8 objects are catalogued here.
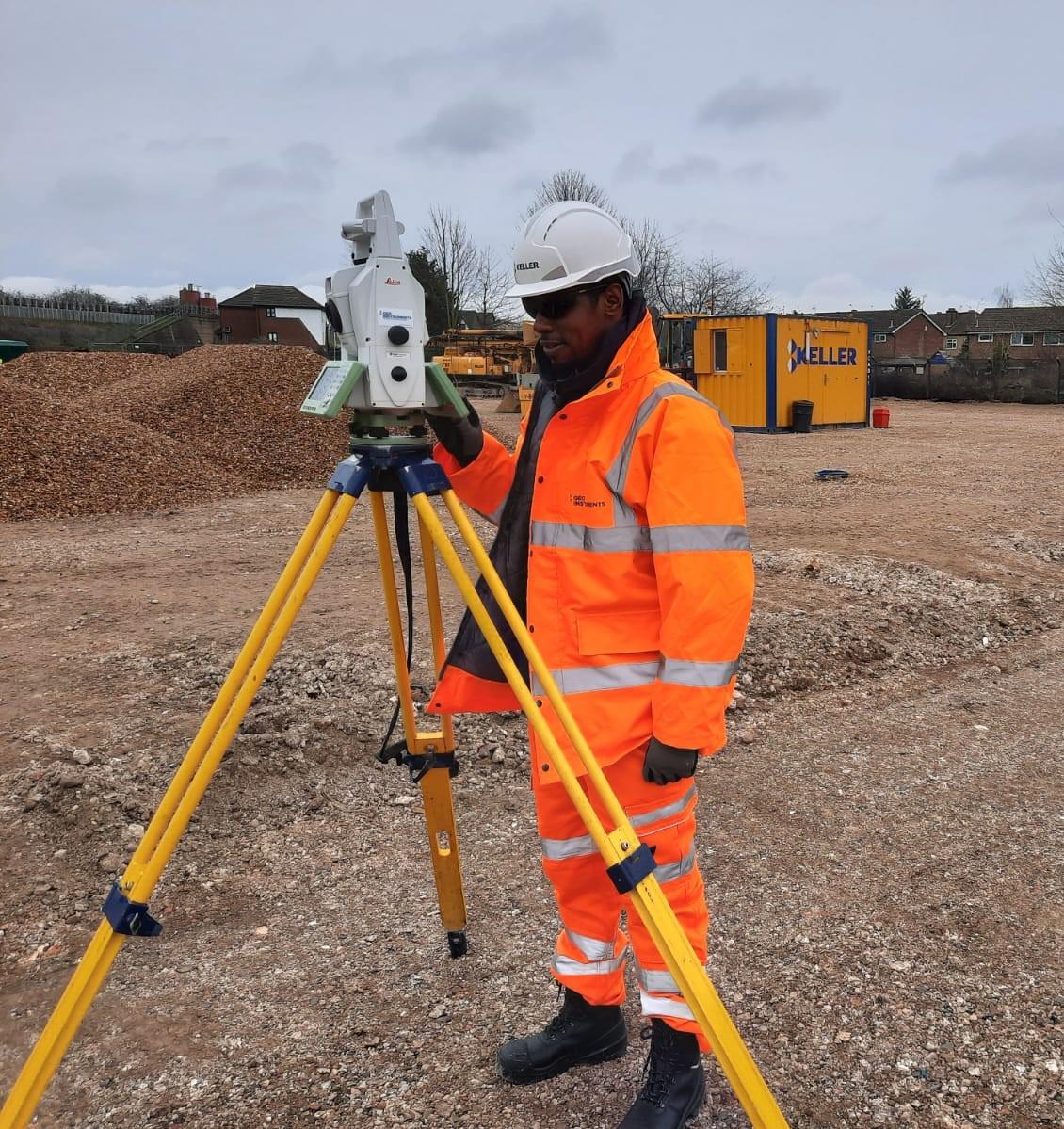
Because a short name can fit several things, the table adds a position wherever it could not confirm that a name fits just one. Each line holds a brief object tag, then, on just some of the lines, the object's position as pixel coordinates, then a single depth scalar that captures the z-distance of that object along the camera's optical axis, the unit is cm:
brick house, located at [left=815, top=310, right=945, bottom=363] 6000
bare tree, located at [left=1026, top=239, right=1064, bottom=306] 3675
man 210
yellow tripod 189
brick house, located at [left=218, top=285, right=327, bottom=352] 4997
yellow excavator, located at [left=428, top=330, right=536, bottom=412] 2781
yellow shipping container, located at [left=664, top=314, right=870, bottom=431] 1991
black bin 2080
